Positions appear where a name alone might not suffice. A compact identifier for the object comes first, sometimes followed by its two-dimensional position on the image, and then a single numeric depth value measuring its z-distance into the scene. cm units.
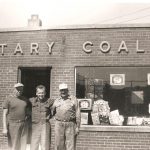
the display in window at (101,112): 1035
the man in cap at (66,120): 839
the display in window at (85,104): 1045
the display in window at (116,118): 1021
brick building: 1011
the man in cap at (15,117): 858
